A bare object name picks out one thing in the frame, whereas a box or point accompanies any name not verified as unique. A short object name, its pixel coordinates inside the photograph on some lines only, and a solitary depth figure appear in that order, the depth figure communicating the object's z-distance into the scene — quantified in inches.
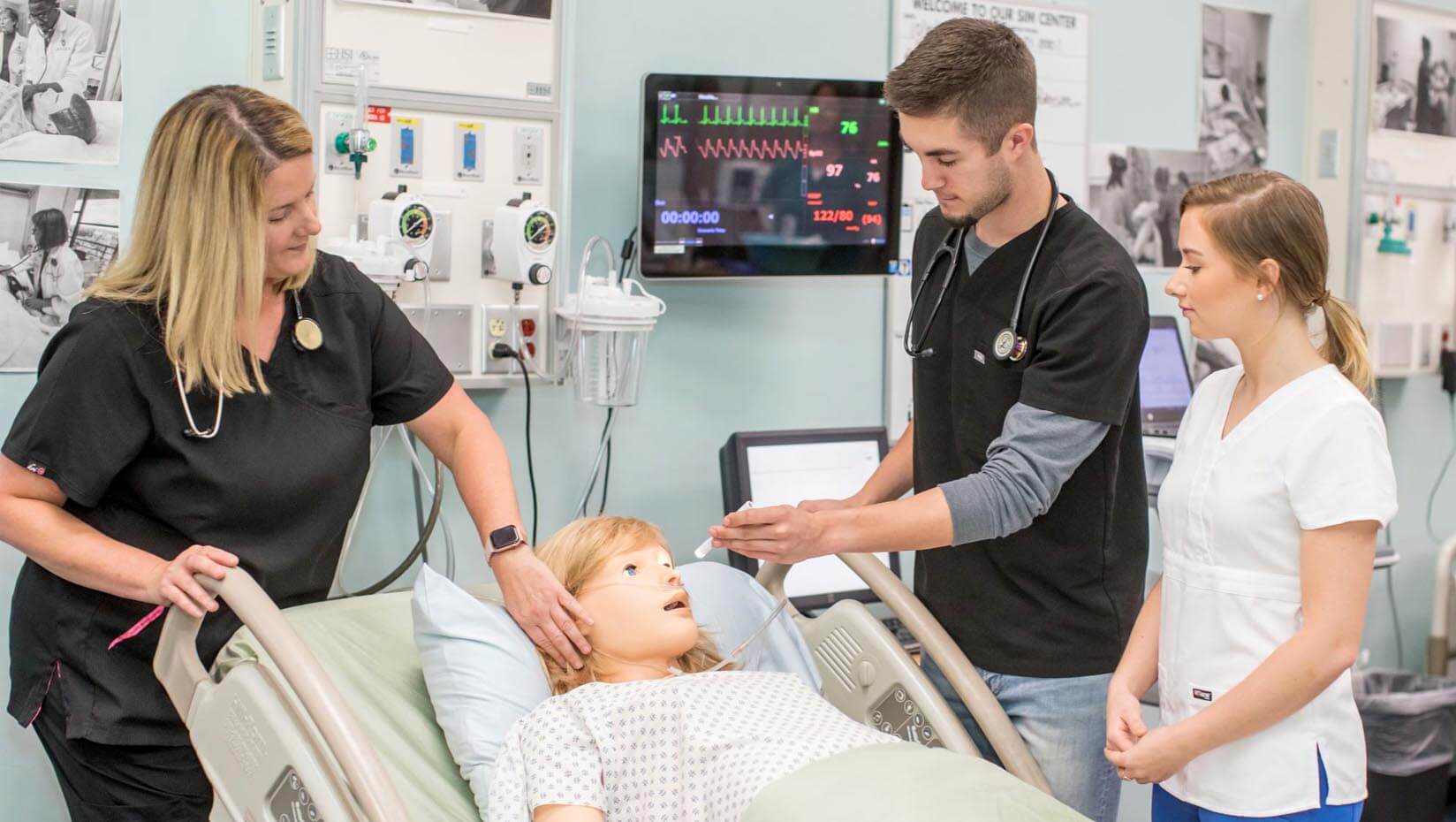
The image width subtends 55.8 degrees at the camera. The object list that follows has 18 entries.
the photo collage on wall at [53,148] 89.7
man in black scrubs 67.7
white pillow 70.7
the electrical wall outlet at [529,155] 103.8
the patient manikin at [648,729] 66.7
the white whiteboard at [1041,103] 128.0
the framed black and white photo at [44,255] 90.5
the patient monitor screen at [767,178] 107.3
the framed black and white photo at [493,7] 98.7
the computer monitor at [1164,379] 138.8
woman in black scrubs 68.2
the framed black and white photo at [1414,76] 157.0
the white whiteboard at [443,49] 95.6
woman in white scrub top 60.9
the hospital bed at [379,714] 60.9
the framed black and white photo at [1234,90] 148.9
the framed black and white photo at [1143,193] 142.7
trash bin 128.3
